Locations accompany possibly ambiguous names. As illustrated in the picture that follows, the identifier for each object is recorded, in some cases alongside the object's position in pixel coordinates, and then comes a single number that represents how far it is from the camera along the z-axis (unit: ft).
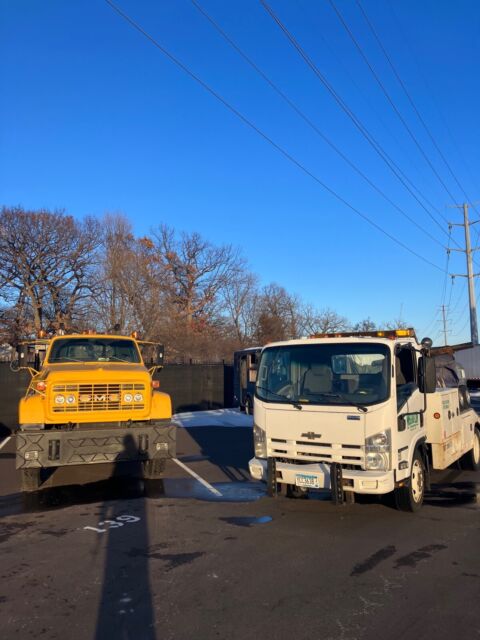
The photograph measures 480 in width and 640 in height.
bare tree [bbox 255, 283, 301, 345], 160.35
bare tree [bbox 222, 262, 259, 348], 155.99
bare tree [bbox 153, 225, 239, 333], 139.54
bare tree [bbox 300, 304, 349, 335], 167.54
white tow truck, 21.94
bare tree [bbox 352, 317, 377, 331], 128.40
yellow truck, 27.76
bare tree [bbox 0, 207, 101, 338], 114.32
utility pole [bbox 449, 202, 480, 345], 122.01
